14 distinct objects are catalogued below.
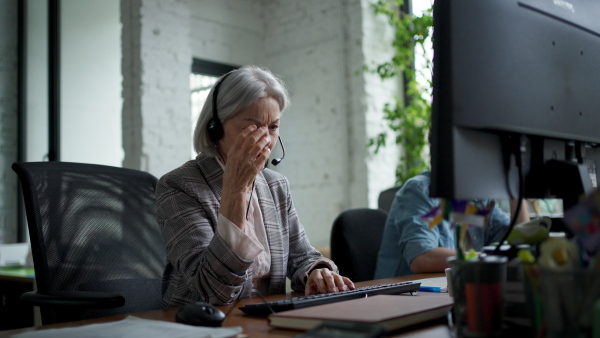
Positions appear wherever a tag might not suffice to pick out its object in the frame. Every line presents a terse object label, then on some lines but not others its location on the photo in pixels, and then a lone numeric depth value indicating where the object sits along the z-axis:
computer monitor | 0.71
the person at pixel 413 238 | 1.62
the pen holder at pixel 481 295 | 0.65
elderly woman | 1.13
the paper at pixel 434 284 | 1.14
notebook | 0.75
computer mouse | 0.83
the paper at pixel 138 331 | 0.75
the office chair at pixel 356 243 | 1.80
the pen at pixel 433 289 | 1.13
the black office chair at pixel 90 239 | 1.29
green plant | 3.34
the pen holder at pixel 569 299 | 0.55
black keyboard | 0.91
